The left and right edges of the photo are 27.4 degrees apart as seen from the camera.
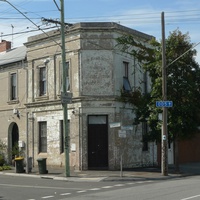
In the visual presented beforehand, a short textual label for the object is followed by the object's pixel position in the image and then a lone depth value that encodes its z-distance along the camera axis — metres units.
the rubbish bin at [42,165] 24.16
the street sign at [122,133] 22.11
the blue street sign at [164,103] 22.06
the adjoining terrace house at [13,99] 30.38
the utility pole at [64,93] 22.41
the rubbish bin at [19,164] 25.14
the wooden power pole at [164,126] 22.52
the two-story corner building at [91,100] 25.89
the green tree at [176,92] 23.59
